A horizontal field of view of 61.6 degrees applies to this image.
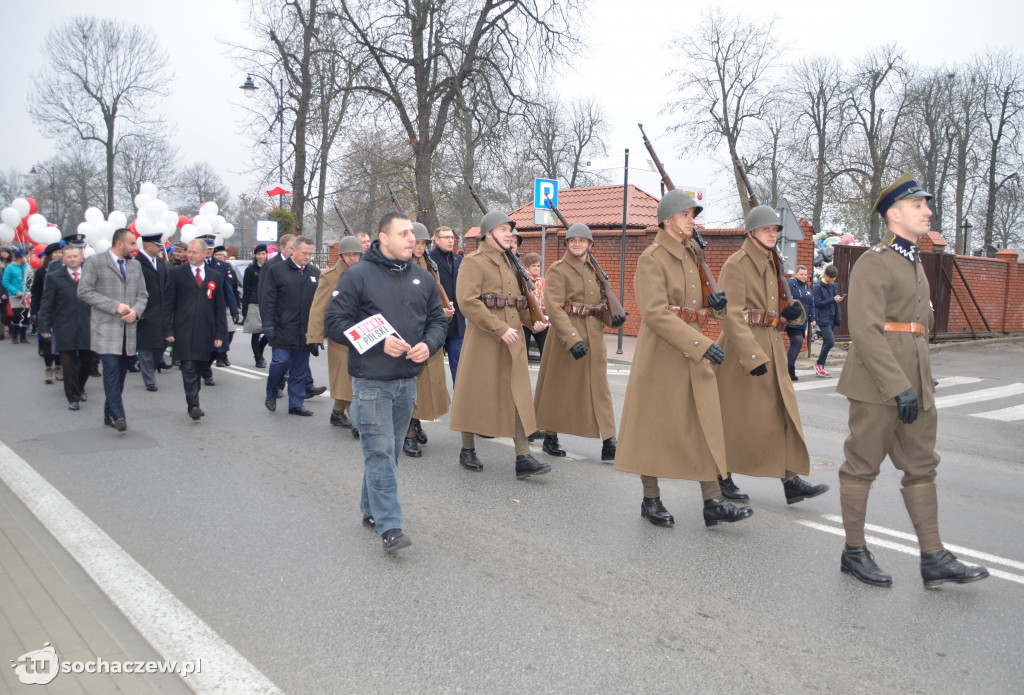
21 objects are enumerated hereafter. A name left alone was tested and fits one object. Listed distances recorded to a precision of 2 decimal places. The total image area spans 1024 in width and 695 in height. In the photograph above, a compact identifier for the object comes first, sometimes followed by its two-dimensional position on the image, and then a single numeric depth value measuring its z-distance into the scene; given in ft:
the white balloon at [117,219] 57.10
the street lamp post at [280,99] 90.43
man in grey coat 26.84
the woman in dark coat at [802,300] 44.09
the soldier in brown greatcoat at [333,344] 28.48
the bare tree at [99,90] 127.03
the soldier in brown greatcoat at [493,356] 21.63
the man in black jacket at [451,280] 29.89
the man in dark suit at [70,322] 32.07
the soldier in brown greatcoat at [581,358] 22.79
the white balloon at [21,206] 74.95
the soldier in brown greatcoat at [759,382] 18.19
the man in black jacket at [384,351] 15.57
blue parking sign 47.16
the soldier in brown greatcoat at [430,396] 25.13
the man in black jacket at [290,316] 30.86
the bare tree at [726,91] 139.03
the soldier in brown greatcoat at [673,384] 17.15
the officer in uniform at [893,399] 14.28
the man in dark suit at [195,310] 30.27
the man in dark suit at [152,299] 30.04
